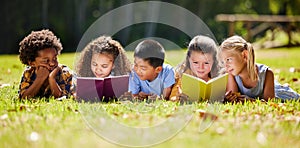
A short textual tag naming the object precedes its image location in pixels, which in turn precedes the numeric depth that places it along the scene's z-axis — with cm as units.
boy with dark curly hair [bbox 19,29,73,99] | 878
